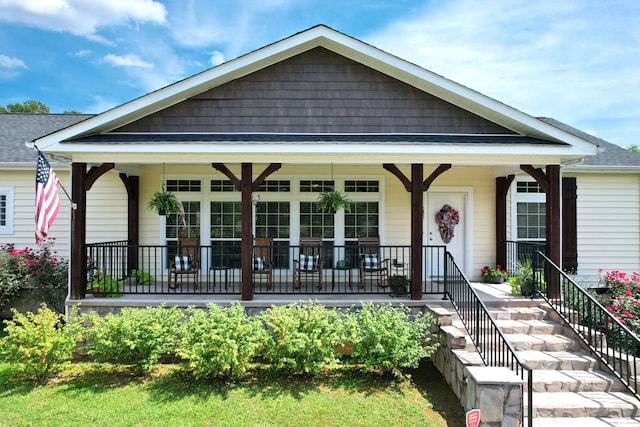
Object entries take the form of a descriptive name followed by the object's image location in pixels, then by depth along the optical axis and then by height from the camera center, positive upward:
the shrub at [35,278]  7.40 -1.11
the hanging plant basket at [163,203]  7.79 +0.35
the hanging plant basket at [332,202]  7.87 +0.37
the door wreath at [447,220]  9.12 +0.00
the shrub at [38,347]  5.18 -1.70
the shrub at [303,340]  5.20 -1.62
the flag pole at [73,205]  6.62 +0.27
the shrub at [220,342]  5.06 -1.64
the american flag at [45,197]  5.63 +0.35
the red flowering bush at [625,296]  6.22 -1.43
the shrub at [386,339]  5.21 -1.63
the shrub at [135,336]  5.32 -1.61
